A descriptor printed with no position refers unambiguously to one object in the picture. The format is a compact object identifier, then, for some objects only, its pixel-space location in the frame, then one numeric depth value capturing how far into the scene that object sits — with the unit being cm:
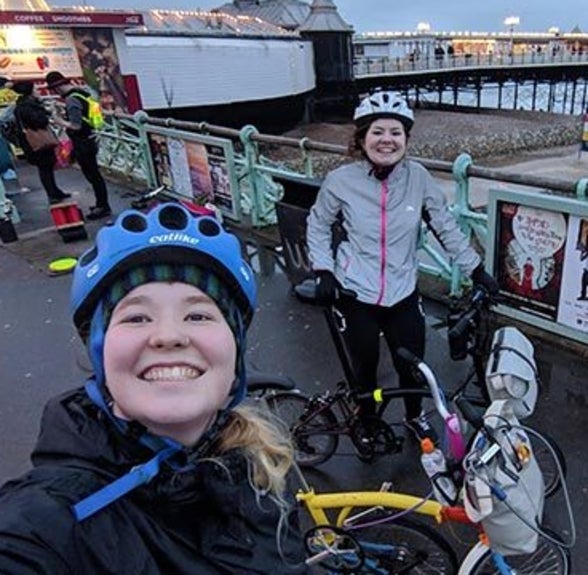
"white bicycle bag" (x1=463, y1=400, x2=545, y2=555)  147
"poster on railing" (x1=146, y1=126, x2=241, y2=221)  711
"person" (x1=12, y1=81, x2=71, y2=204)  807
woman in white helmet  271
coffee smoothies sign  1800
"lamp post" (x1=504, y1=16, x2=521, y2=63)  8452
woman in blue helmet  93
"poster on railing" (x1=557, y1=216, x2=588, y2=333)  361
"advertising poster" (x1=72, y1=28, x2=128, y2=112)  1962
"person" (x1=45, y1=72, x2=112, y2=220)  788
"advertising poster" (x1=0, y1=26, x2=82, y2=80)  1794
